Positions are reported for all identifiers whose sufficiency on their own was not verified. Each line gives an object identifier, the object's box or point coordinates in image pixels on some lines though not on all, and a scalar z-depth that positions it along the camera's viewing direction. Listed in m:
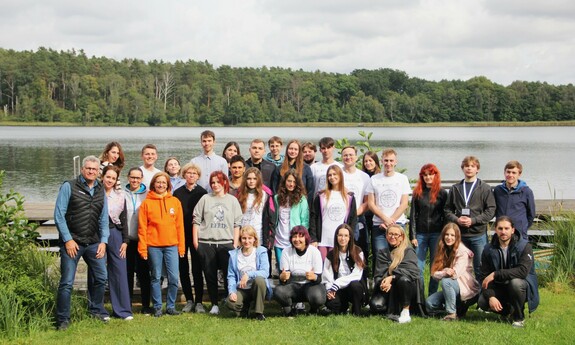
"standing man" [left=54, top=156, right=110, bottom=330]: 5.63
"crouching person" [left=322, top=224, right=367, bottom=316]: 6.22
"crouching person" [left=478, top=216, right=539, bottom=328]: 5.91
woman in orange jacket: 6.12
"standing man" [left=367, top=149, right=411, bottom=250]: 6.67
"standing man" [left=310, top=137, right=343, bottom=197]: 7.06
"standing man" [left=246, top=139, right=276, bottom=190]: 7.03
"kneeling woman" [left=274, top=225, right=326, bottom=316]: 6.21
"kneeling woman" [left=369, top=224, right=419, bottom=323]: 6.05
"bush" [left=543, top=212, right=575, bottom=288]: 7.48
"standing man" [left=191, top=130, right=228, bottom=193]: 7.31
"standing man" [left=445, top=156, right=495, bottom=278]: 6.46
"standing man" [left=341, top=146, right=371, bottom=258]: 6.85
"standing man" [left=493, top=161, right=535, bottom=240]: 6.51
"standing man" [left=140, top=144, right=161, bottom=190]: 6.71
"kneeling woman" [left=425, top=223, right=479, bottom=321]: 6.11
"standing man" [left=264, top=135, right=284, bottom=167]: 7.23
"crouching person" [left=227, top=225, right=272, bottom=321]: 6.12
